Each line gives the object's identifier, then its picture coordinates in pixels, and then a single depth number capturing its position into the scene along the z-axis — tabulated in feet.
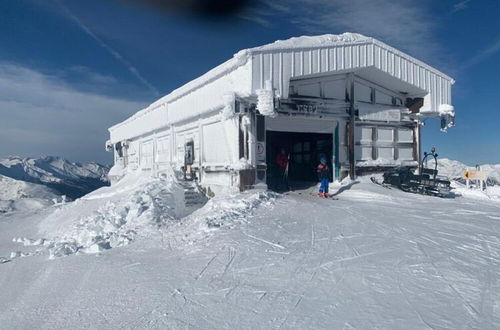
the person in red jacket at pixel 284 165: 49.65
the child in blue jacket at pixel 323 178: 43.09
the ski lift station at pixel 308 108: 40.47
